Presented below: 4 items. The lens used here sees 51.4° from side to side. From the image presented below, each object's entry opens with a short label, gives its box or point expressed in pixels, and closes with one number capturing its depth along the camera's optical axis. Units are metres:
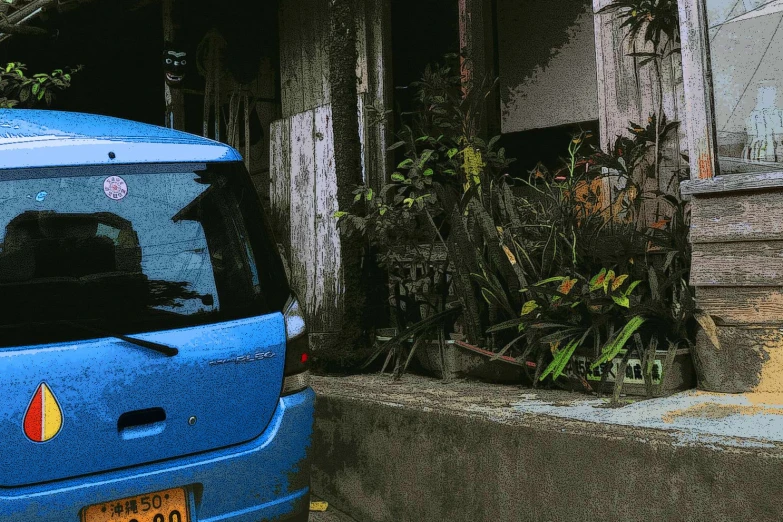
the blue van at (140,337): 2.62
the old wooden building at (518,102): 3.85
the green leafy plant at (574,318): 4.04
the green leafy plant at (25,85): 6.95
